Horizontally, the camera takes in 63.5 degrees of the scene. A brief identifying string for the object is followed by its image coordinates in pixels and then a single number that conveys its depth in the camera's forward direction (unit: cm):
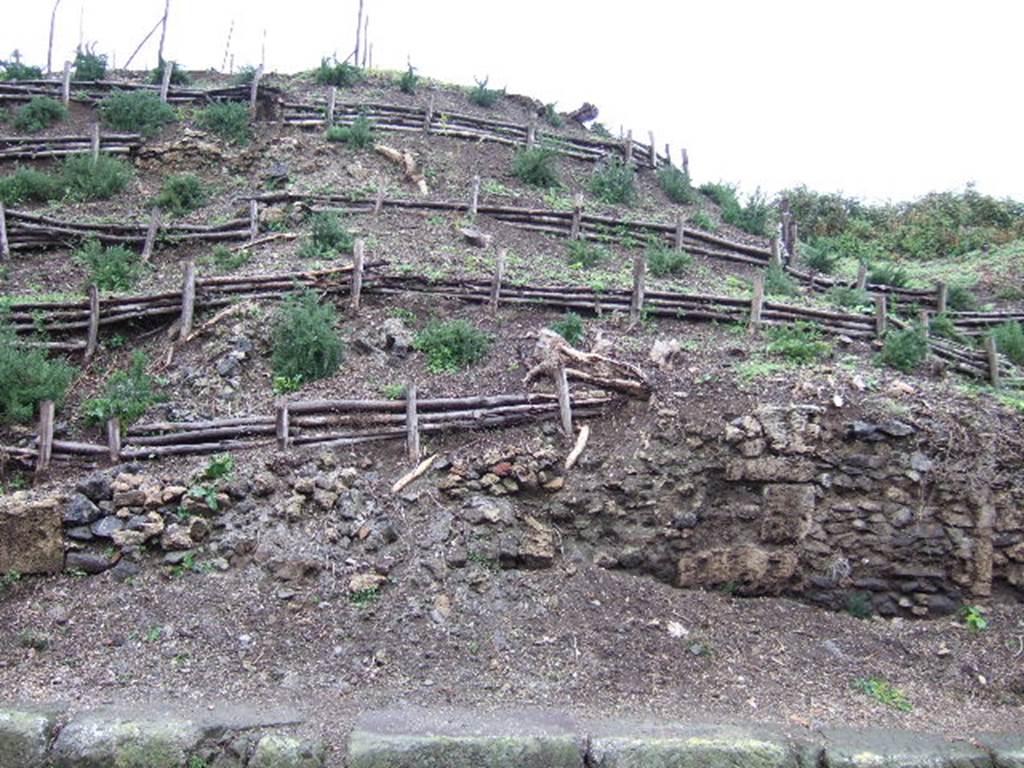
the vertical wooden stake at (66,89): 1552
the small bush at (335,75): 1773
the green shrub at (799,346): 877
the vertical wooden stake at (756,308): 982
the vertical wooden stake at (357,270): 960
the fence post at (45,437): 722
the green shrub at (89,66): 1658
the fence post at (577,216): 1310
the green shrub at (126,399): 782
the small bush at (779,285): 1169
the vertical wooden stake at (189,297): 916
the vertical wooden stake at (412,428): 745
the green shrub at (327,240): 1083
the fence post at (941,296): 1227
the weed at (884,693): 624
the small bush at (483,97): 1819
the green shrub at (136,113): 1481
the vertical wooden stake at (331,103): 1547
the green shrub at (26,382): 768
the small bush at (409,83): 1775
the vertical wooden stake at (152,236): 1137
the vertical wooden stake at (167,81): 1609
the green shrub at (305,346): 843
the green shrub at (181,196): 1281
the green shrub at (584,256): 1185
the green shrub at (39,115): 1449
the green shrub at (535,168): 1478
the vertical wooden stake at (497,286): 992
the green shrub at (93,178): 1292
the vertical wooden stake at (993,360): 895
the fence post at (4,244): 1125
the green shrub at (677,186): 1593
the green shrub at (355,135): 1477
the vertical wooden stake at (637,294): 988
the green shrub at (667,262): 1195
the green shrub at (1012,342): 1041
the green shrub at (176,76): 1707
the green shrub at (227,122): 1492
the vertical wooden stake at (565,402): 765
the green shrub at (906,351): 870
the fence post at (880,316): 974
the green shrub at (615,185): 1489
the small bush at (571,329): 897
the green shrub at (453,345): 873
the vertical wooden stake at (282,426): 746
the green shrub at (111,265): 1042
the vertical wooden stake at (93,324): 892
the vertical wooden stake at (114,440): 733
